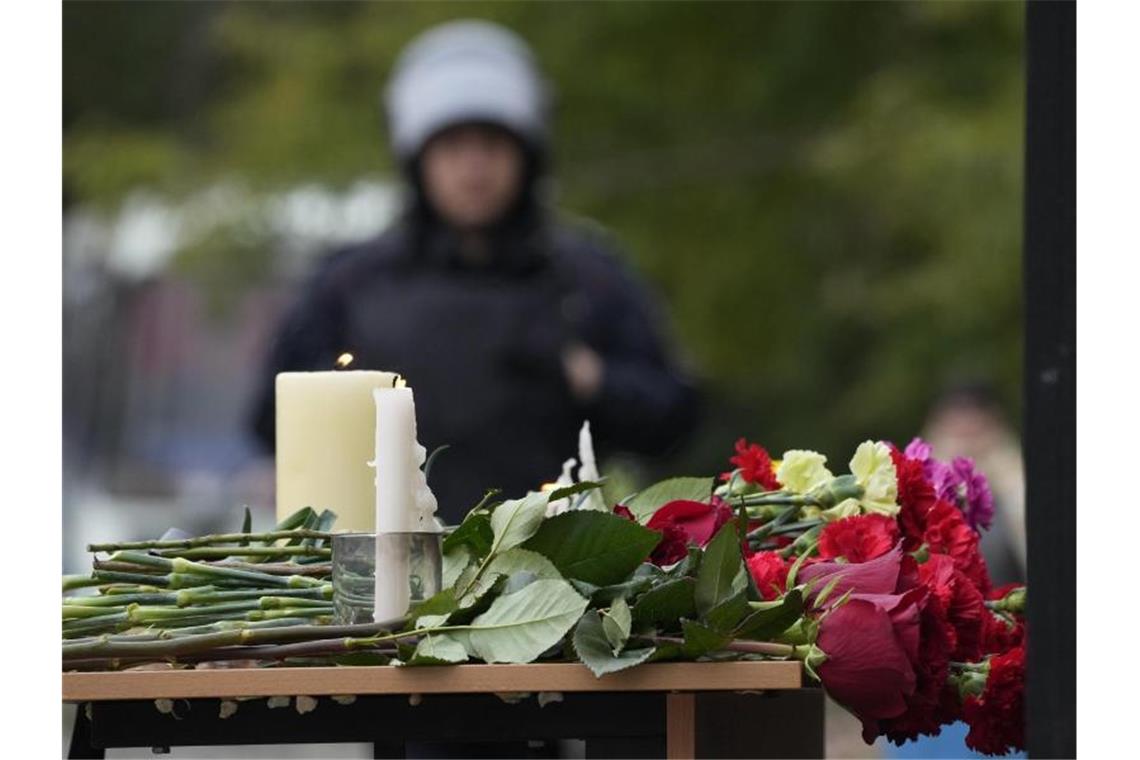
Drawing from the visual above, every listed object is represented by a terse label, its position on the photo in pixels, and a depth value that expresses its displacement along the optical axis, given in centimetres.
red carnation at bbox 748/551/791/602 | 483
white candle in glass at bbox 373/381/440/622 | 477
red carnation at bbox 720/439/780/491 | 513
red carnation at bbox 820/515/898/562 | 492
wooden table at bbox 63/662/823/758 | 472
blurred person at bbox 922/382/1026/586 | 1385
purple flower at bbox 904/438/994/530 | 517
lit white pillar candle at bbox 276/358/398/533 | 509
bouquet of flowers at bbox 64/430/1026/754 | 475
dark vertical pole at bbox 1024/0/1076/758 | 456
